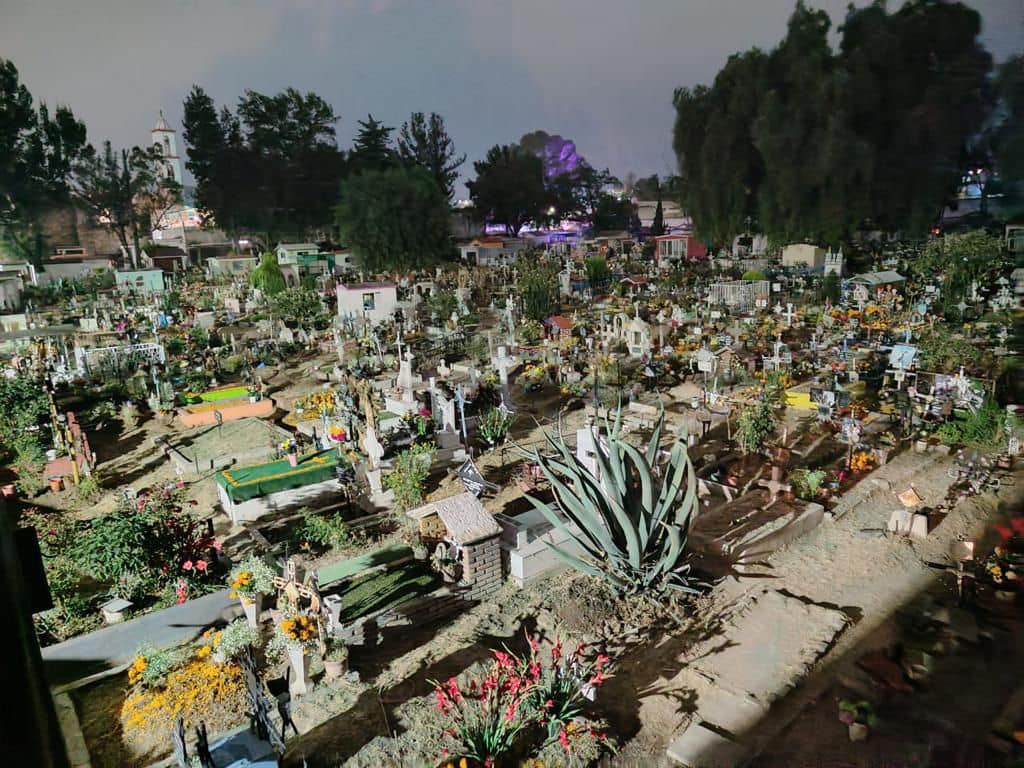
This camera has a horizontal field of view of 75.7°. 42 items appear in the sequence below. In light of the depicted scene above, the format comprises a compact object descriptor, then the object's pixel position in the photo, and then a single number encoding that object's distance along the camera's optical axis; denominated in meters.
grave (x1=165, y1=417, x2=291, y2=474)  8.94
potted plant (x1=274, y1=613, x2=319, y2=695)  4.09
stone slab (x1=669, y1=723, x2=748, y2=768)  3.38
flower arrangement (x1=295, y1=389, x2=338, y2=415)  9.70
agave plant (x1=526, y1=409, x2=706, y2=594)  4.94
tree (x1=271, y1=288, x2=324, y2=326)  19.44
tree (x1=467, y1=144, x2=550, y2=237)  45.84
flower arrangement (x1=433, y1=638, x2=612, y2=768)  3.46
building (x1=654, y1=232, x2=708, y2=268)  30.78
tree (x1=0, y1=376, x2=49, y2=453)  9.70
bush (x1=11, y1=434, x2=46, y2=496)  8.33
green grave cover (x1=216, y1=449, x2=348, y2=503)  7.15
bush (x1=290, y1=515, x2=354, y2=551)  6.31
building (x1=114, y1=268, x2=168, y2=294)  27.62
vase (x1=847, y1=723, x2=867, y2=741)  3.40
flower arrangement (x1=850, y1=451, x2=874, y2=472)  7.68
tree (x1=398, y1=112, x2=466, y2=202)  42.22
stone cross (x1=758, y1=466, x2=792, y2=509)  6.93
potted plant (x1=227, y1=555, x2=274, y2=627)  4.94
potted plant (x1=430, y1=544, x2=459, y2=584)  5.48
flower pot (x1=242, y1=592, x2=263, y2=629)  4.99
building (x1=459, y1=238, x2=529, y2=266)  35.97
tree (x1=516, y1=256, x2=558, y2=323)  18.48
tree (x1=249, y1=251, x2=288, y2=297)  24.02
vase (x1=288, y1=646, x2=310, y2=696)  4.16
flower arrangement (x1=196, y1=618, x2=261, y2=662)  4.53
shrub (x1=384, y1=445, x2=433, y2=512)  7.18
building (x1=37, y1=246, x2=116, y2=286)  23.26
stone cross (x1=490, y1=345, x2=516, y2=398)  10.75
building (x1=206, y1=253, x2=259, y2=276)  33.87
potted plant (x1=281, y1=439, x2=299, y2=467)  7.92
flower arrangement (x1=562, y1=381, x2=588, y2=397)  11.55
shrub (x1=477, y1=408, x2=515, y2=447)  9.12
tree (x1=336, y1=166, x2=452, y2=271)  31.27
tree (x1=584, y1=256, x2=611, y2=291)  25.95
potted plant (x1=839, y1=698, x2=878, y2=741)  3.42
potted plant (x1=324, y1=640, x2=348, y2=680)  4.32
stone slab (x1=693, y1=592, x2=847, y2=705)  4.06
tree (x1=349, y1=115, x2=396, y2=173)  41.56
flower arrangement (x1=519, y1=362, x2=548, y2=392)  12.13
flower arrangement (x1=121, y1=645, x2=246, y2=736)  4.05
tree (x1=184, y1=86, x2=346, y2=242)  39.16
